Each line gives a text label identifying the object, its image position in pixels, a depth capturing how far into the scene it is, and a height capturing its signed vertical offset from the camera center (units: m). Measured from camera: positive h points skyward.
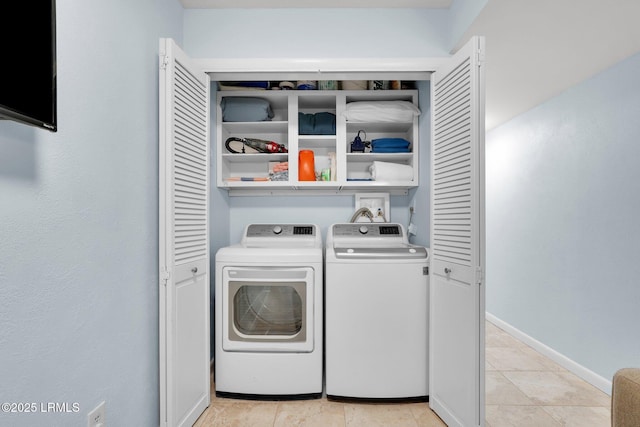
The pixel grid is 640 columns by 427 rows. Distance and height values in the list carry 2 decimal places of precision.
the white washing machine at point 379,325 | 2.13 -0.70
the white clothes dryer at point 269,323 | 2.16 -0.71
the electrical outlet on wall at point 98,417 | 1.29 -0.80
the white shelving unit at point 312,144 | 2.60 +0.59
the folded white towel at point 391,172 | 2.63 +0.35
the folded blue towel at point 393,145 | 2.67 +0.56
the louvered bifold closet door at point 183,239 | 1.69 -0.13
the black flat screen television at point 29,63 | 0.89 +0.44
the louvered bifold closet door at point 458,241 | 1.69 -0.14
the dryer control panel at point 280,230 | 2.59 -0.12
